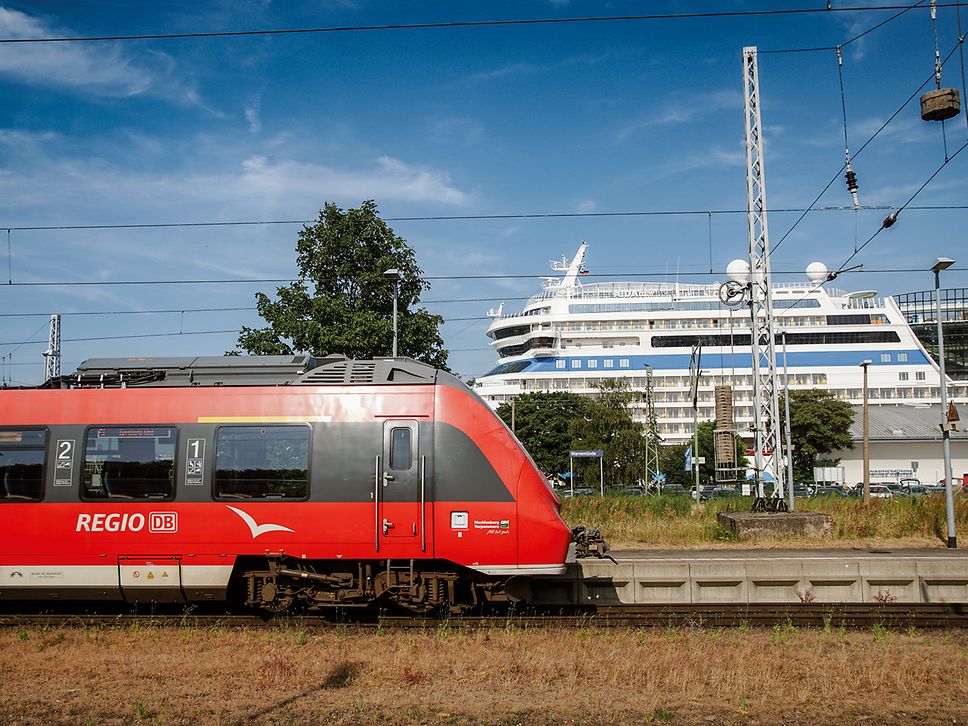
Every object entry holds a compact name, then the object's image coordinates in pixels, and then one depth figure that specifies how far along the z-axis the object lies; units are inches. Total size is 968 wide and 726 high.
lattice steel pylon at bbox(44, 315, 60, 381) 1660.9
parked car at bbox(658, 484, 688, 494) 2055.5
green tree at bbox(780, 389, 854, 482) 2837.1
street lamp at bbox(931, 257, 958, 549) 722.2
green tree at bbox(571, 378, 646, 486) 2571.4
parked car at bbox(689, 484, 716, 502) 2132.1
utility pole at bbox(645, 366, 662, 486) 2510.2
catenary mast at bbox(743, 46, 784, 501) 812.6
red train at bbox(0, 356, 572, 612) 430.9
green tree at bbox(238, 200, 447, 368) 1118.4
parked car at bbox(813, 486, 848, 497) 1895.9
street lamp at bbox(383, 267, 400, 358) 909.1
